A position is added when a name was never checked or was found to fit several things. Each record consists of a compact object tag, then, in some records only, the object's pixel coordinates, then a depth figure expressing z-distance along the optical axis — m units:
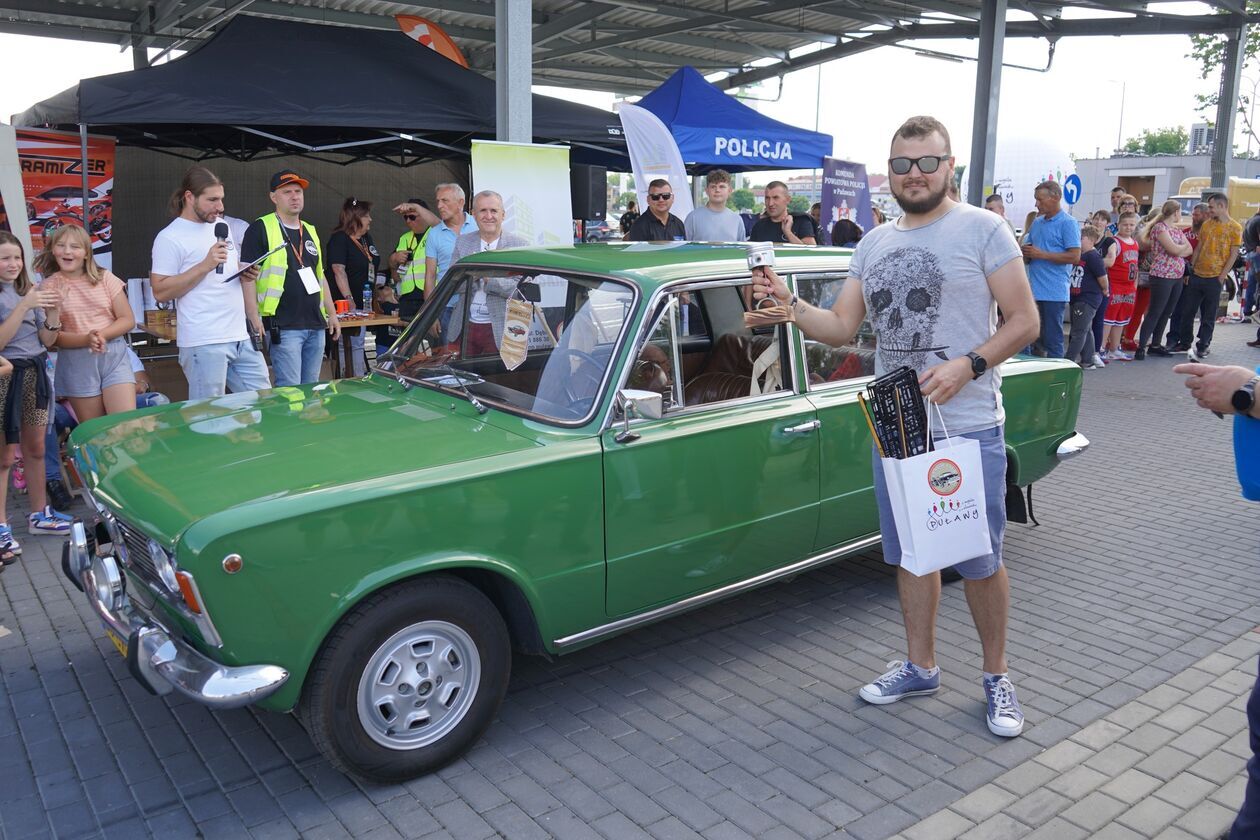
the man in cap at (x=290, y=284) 6.09
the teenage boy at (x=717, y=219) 8.57
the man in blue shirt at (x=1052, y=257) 9.77
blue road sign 14.68
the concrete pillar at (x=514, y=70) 8.32
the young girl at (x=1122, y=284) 11.94
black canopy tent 8.42
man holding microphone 5.51
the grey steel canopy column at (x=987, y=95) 14.74
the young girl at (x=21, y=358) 5.09
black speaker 11.45
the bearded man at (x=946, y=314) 3.15
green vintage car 2.80
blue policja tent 11.45
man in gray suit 4.04
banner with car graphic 10.25
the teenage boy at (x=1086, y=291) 11.14
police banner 13.64
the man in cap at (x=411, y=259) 7.62
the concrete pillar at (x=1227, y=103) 18.52
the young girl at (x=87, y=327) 5.45
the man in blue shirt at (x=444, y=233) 7.19
